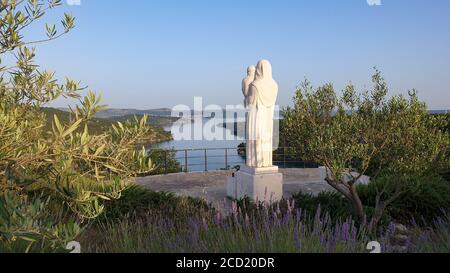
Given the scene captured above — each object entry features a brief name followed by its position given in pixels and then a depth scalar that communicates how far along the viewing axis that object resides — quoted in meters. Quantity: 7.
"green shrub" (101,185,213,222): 7.24
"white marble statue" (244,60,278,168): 8.95
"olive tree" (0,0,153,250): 2.59
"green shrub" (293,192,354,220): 7.89
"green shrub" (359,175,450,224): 8.67
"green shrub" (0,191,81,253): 2.15
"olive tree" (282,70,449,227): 6.73
